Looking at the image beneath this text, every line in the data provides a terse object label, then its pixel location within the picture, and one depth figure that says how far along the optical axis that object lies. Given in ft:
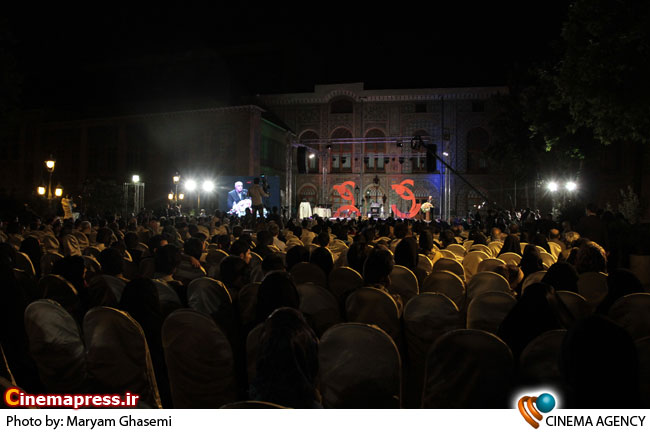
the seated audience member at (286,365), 7.86
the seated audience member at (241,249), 22.93
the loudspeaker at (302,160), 107.04
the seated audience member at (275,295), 12.50
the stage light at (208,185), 111.04
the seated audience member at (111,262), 18.83
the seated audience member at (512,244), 27.04
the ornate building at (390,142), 129.08
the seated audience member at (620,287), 14.96
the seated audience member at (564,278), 16.99
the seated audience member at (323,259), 23.48
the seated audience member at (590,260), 19.70
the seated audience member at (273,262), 19.39
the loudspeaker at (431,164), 82.52
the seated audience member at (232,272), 19.17
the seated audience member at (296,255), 24.54
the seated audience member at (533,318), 11.81
